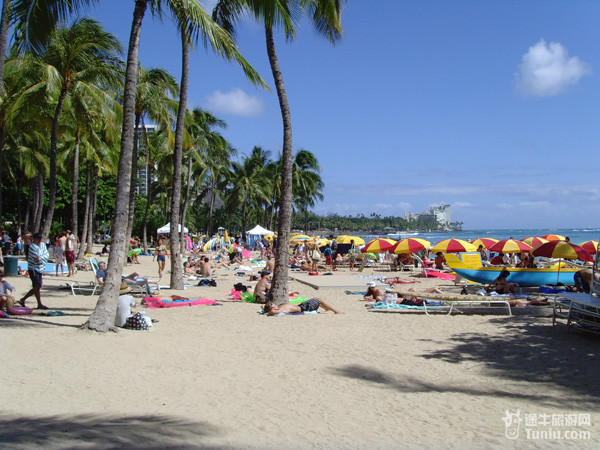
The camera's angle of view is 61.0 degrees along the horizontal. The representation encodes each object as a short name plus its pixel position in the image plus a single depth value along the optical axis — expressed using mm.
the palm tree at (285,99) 10594
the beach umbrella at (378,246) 21625
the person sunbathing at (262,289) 12250
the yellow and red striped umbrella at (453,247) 19281
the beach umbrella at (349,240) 28688
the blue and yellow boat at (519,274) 14476
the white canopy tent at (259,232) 40759
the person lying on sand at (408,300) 11776
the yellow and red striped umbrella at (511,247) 18422
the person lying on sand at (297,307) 10492
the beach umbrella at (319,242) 31203
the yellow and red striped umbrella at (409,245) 20516
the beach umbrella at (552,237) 22781
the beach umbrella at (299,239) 34000
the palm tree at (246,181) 47000
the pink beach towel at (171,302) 11141
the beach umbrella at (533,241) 20531
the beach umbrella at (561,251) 12266
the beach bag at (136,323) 8344
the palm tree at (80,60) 16375
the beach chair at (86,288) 12367
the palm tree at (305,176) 48250
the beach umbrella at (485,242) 23734
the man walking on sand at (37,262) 9211
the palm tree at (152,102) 20047
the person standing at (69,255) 16922
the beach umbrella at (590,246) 17272
